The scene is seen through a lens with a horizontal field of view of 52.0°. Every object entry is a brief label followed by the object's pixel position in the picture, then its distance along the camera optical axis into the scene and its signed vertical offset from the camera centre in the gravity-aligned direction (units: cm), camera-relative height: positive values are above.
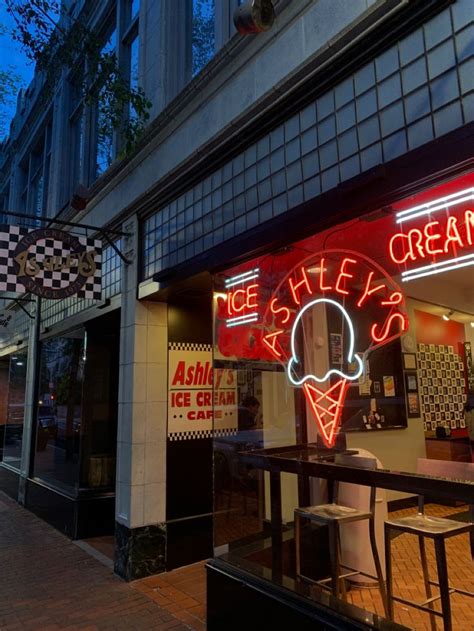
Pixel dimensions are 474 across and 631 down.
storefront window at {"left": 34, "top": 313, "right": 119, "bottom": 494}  654 -14
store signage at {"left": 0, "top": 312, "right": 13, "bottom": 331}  1088 +183
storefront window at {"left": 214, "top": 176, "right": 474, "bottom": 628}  297 +42
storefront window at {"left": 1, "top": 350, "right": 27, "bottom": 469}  964 -17
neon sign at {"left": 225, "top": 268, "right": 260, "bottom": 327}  427 +88
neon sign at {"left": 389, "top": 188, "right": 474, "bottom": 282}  266 +90
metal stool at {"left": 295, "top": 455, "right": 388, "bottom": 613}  341 -89
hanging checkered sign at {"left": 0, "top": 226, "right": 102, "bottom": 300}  497 +147
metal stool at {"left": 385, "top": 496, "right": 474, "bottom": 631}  274 -90
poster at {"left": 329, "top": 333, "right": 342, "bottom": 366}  526 +53
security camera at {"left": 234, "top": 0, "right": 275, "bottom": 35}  312 +244
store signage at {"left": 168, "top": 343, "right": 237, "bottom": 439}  534 +9
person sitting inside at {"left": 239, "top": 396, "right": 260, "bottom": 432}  461 -14
